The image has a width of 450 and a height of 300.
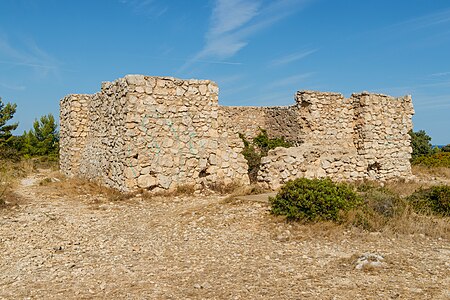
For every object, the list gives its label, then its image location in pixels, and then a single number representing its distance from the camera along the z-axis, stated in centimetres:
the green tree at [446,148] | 3262
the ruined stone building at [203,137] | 1195
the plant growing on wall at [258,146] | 1495
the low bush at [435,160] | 2153
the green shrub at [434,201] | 926
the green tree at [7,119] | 2839
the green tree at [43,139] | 2789
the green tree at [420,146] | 3005
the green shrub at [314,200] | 820
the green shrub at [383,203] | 860
